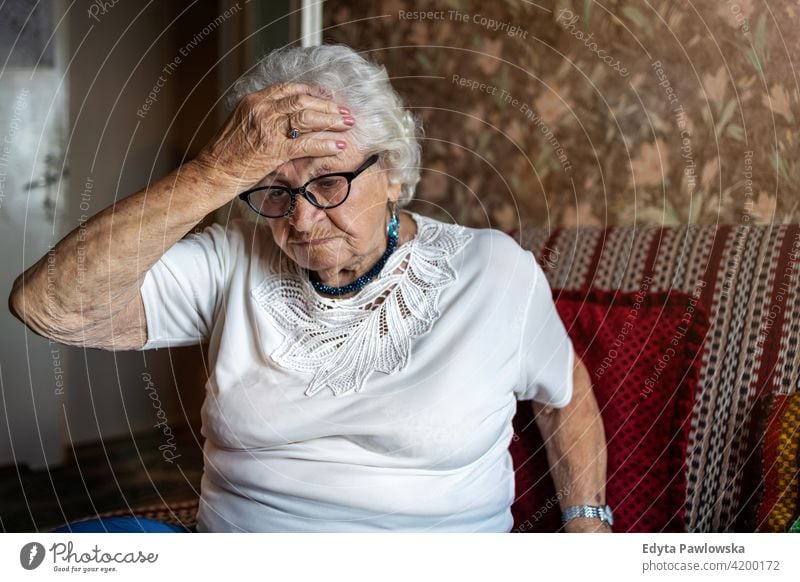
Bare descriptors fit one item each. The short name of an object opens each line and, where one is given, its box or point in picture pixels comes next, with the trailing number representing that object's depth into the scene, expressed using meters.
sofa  0.98
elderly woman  0.85
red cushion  1.06
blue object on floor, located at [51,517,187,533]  0.89
